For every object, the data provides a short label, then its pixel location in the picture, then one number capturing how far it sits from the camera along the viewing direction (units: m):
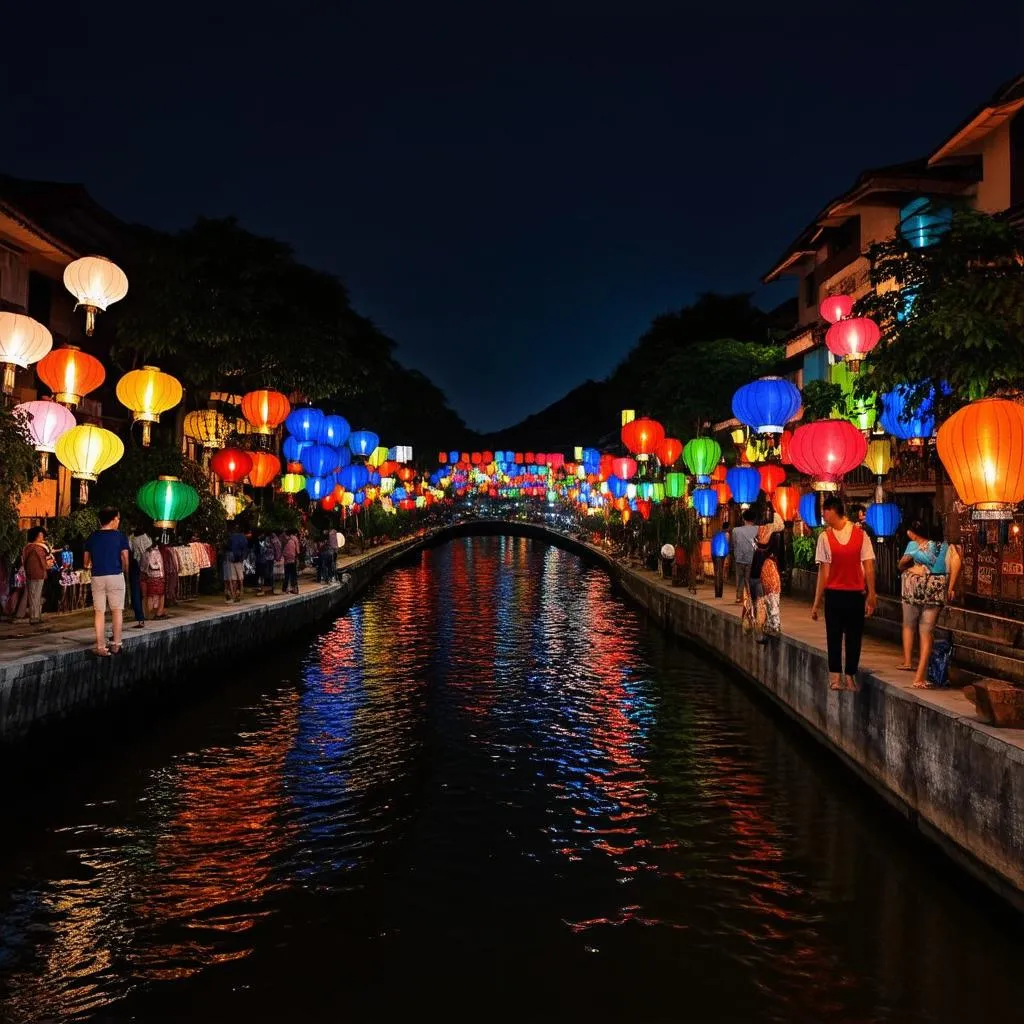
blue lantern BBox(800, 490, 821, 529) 21.57
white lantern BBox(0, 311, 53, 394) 14.27
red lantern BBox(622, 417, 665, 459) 23.72
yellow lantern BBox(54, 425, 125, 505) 14.95
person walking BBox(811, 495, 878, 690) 9.63
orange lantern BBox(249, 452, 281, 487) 22.55
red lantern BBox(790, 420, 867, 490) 14.34
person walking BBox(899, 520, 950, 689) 9.73
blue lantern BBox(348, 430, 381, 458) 32.22
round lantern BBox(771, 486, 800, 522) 20.92
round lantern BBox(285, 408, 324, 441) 24.53
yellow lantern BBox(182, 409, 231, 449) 27.16
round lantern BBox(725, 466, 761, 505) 20.62
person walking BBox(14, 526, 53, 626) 15.24
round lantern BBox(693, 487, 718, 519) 24.09
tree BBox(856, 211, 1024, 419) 10.18
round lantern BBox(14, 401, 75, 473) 14.25
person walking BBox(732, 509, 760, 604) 17.30
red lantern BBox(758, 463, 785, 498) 21.98
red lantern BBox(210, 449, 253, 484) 21.61
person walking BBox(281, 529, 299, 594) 23.92
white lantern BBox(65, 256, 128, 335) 15.63
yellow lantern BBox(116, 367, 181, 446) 17.25
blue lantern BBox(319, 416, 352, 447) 26.64
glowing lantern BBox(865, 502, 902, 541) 17.83
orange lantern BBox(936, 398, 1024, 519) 8.61
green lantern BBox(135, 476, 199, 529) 16.50
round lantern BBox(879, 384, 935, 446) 13.67
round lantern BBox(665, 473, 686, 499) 29.16
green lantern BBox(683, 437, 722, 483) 22.80
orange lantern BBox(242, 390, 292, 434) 21.23
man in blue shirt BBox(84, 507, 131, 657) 12.55
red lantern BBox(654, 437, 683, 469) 25.03
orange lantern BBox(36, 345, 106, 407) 15.90
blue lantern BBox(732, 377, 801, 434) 16.17
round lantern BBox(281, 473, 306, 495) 28.33
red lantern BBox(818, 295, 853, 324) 17.47
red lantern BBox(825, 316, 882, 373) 14.97
